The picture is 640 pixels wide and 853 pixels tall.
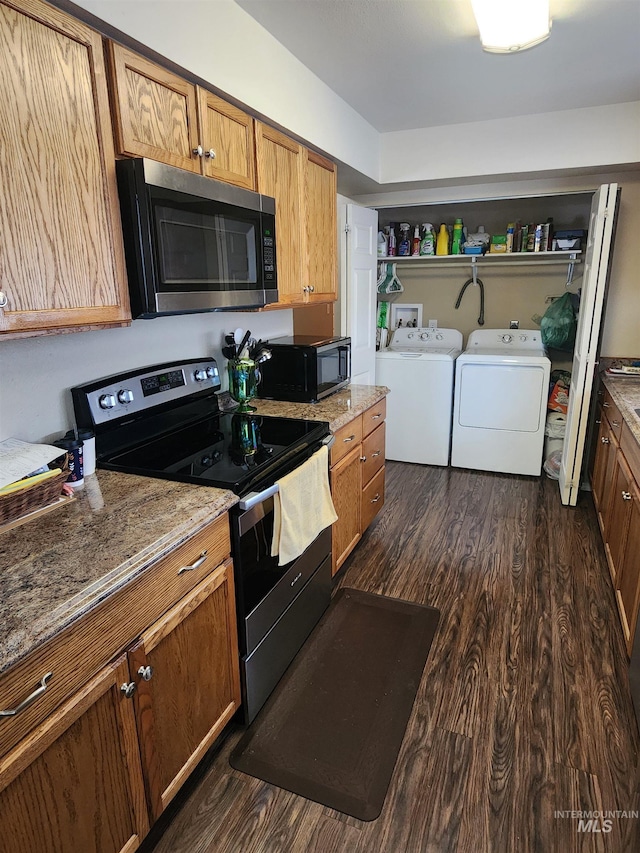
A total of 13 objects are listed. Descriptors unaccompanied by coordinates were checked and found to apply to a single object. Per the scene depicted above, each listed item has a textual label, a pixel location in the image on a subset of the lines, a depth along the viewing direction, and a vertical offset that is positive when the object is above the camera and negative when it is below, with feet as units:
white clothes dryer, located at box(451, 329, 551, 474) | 12.00 -2.77
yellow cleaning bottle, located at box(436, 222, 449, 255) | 13.08 +1.17
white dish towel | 5.55 -2.45
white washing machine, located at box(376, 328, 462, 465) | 12.78 -2.74
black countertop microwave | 8.04 -1.24
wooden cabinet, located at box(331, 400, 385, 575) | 7.61 -2.97
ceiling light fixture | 5.75 +3.03
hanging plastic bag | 12.35 -0.87
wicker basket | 4.03 -1.62
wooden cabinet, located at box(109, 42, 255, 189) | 4.60 +1.69
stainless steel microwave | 4.70 +0.53
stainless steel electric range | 5.16 -1.76
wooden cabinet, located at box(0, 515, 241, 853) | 3.06 -3.00
